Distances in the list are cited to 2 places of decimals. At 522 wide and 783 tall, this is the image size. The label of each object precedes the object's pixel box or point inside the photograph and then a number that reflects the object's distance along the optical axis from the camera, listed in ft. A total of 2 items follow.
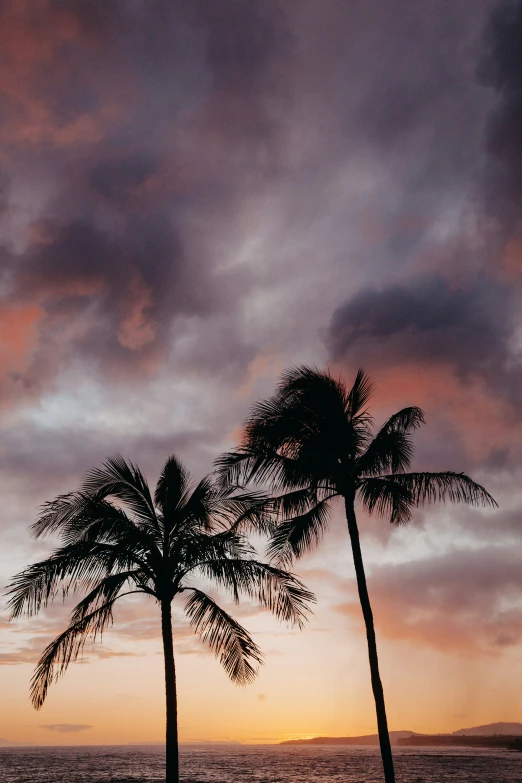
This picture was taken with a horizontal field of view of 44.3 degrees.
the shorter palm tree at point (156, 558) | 47.65
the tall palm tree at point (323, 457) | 53.42
